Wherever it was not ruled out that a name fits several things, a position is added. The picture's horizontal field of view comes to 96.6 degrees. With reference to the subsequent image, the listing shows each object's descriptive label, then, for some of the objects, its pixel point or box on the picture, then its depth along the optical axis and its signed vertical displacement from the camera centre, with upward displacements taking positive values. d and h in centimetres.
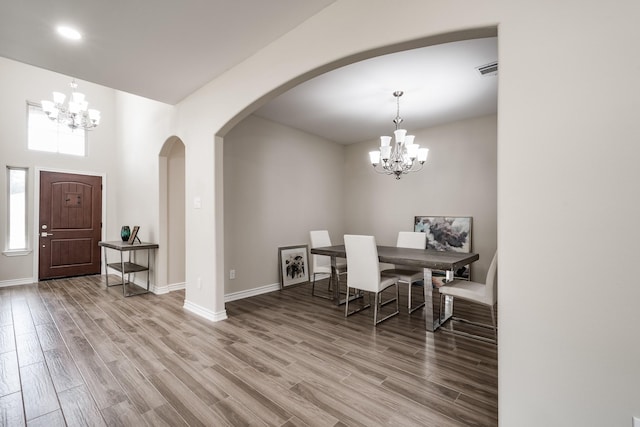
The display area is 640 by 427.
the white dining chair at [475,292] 273 -79
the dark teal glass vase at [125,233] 470 -32
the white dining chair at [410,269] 361 -78
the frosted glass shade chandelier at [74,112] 414 +160
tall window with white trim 490 +10
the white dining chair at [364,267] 313 -61
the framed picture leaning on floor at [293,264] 469 -87
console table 422 -83
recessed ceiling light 234 +153
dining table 283 -50
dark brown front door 520 -20
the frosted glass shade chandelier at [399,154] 343 +74
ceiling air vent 283 +148
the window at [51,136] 515 +147
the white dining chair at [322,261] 423 -74
